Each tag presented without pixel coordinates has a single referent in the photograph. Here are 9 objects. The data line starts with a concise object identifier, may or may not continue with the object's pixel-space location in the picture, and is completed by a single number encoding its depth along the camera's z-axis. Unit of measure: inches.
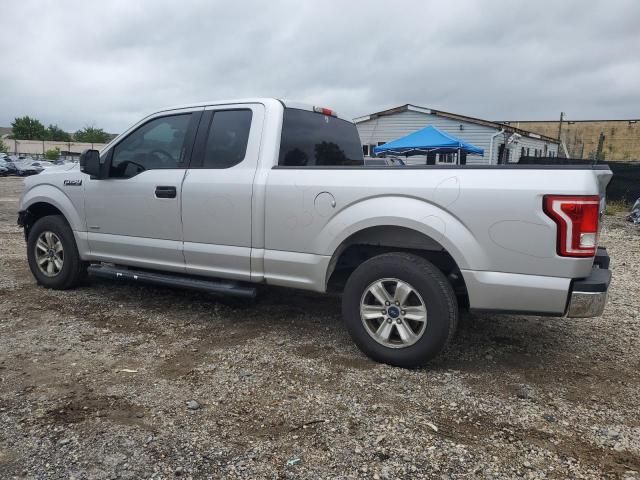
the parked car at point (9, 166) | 1425.3
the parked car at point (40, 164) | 1524.1
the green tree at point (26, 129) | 3444.9
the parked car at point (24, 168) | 1450.5
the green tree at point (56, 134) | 3653.8
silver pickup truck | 118.1
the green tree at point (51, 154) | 2351.3
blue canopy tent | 624.4
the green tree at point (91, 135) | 3686.0
